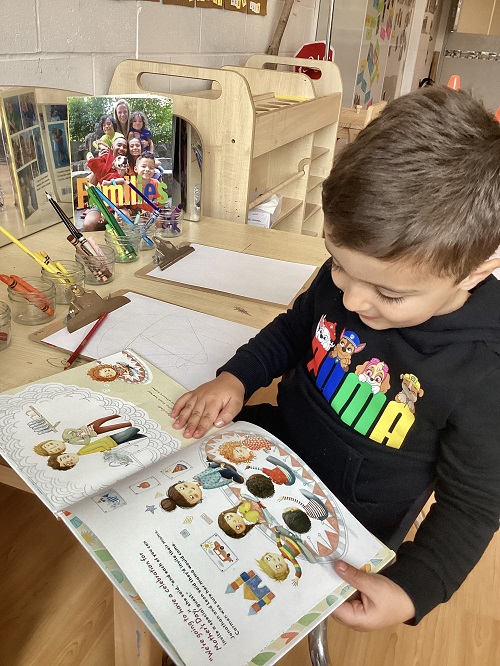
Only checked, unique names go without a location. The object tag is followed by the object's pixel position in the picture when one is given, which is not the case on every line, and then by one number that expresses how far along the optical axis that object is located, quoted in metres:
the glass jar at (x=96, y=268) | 0.94
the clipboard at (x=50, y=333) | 0.76
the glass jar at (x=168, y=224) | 1.17
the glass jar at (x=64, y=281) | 0.87
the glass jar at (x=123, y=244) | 1.04
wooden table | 0.64
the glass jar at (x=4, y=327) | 0.74
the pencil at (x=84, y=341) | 0.73
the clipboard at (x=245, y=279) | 0.94
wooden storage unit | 1.27
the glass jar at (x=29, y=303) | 0.81
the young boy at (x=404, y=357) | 0.53
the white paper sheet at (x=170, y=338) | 0.76
